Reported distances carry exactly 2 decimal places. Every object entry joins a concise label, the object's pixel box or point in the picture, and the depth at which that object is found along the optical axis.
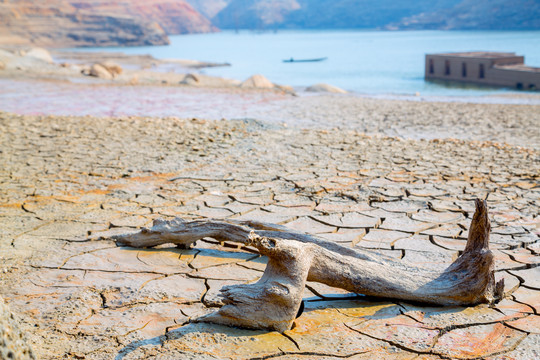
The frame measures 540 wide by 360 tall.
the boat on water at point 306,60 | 48.09
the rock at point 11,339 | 1.57
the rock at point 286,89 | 16.36
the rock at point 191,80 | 19.01
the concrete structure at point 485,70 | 23.28
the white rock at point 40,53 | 29.55
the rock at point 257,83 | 18.13
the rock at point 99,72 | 19.36
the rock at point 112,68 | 21.02
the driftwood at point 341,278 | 2.29
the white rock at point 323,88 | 18.69
